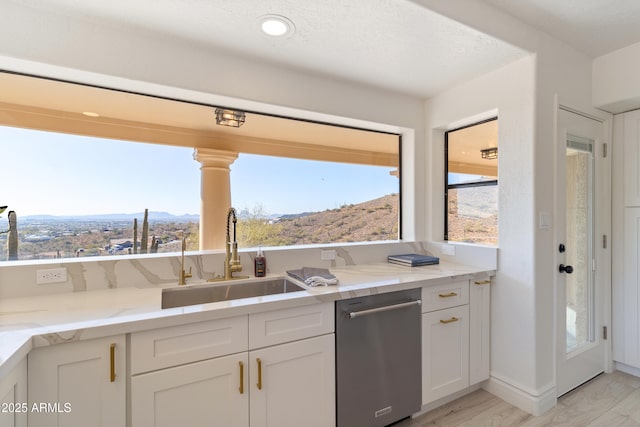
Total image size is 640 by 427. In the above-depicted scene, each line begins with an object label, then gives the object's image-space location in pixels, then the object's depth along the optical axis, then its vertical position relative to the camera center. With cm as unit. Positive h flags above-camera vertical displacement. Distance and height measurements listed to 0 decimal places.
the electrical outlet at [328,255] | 233 -33
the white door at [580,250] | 210 -28
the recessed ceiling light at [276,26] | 160 +101
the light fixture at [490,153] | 230 +45
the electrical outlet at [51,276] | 157 -33
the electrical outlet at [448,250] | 249 -31
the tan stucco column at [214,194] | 231 +14
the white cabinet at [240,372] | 125 -72
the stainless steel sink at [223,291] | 175 -48
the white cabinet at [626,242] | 229 -24
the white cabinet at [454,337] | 193 -83
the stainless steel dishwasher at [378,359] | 165 -84
